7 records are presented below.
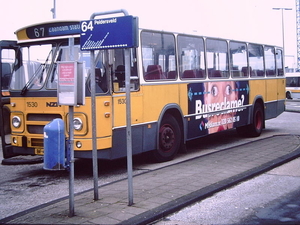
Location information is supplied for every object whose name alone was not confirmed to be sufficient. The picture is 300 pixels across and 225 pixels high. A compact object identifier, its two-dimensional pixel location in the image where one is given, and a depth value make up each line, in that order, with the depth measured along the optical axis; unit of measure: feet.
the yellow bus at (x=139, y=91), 29.07
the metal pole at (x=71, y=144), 20.34
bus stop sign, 21.17
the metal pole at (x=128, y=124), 21.76
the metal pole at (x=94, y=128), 22.56
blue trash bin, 20.42
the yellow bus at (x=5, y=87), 31.18
